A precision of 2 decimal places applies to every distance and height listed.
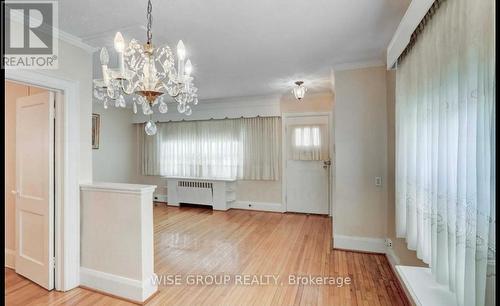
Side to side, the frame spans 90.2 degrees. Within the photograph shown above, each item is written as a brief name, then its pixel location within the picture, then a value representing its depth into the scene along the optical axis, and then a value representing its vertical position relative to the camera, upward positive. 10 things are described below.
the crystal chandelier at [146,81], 1.69 +0.50
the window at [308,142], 5.02 +0.20
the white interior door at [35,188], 2.38 -0.37
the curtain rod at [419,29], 1.57 +0.90
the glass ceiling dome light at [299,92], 3.87 +0.93
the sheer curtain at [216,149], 5.35 +0.06
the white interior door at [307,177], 5.04 -0.52
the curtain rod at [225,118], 5.42 +0.75
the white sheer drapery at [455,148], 1.02 +0.02
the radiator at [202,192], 5.50 -0.92
